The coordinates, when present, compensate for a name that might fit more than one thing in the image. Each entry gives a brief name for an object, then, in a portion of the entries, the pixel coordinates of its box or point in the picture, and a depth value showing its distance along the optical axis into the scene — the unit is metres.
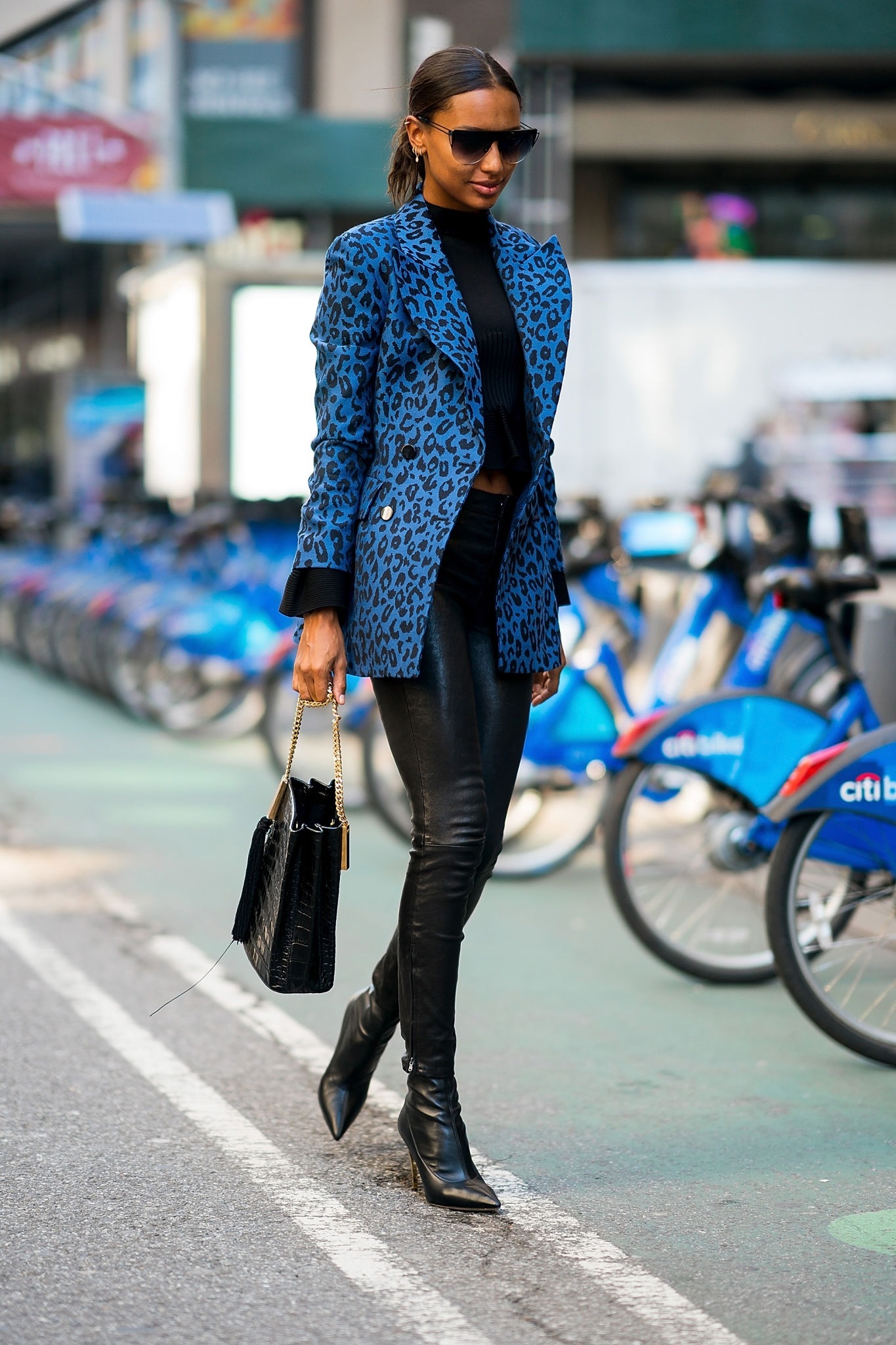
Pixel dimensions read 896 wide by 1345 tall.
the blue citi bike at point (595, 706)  14.06
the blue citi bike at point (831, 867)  9.29
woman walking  7.25
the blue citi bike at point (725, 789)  11.03
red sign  45.06
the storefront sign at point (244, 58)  54.49
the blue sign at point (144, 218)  38.63
